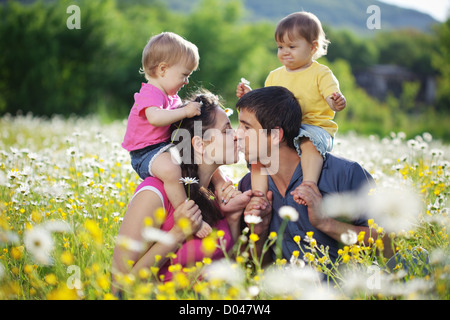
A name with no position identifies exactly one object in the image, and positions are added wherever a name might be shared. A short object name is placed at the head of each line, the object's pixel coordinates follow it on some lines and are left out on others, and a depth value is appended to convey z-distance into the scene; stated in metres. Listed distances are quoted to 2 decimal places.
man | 3.08
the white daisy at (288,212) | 2.28
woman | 2.78
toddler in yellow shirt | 3.27
